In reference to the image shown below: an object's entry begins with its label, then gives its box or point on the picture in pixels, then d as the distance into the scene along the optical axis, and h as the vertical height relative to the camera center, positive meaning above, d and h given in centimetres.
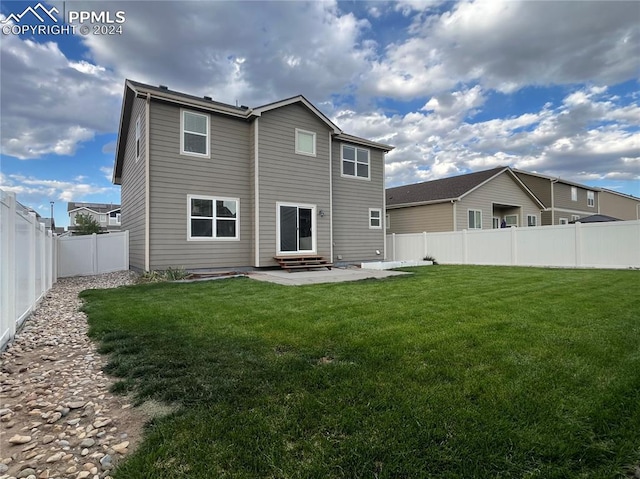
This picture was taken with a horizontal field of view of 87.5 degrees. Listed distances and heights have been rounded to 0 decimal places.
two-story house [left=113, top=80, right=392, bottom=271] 1056 +223
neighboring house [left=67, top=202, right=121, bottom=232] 4638 +487
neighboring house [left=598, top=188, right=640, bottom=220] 3038 +337
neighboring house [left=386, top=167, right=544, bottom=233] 1941 +235
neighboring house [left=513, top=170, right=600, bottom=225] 2502 +346
